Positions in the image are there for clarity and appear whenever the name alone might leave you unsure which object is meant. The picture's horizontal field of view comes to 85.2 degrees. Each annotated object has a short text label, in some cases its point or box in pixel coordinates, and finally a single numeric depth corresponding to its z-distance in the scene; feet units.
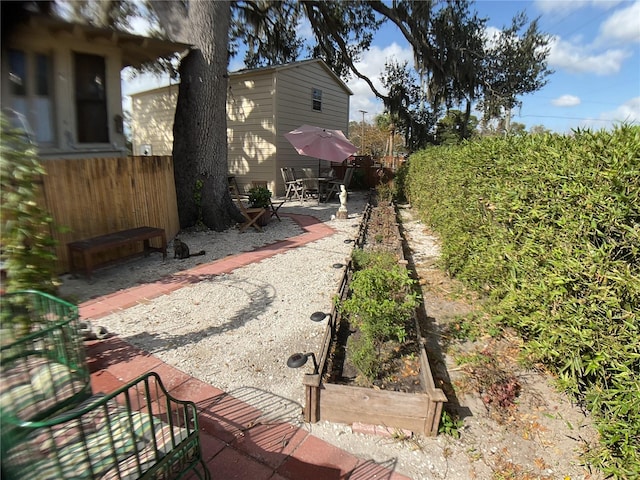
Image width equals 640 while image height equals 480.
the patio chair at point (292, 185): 41.43
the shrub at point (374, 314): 9.11
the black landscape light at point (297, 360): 10.17
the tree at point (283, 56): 24.50
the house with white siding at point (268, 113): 42.01
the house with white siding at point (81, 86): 11.73
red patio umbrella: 34.01
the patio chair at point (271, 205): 30.04
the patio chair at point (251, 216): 26.17
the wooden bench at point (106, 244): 15.97
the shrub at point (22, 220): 6.23
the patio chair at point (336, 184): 42.22
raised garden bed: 7.64
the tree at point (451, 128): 57.07
